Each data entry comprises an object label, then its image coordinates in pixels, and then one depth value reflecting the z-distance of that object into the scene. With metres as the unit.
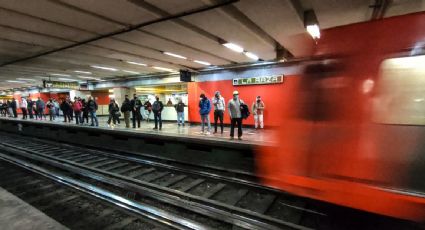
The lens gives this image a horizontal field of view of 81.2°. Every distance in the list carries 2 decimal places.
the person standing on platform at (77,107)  15.44
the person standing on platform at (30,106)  21.29
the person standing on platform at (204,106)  11.88
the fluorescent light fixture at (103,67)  14.98
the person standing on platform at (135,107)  13.88
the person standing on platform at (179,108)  14.69
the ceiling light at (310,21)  6.58
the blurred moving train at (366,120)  2.60
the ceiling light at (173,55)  11.23
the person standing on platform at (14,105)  21.62
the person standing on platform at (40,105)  20.27
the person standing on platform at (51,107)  20.45
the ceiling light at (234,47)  9.62
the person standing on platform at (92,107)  14.33
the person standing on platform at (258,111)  13.38
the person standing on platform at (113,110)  14.74
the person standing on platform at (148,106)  15.80
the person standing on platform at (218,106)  10.97
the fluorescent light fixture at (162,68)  15.47
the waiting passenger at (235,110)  9.26
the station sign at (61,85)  18.14
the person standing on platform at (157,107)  13.47
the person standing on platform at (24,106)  20.58
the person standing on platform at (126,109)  13.30
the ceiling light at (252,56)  11.31
